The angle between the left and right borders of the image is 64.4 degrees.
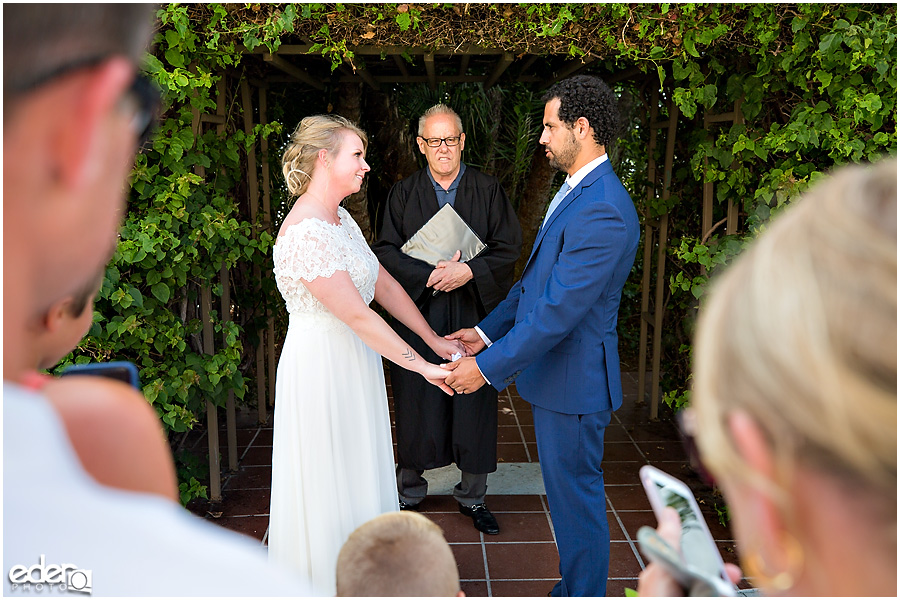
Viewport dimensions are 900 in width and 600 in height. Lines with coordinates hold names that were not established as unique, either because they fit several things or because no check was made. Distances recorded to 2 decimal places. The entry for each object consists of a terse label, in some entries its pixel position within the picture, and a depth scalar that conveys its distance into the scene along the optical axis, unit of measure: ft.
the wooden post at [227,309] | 11.50
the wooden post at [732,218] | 11.03
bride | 8.59
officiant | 12.25
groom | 8.62
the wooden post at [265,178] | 14.47
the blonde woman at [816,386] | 1.54
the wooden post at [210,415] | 10.85
